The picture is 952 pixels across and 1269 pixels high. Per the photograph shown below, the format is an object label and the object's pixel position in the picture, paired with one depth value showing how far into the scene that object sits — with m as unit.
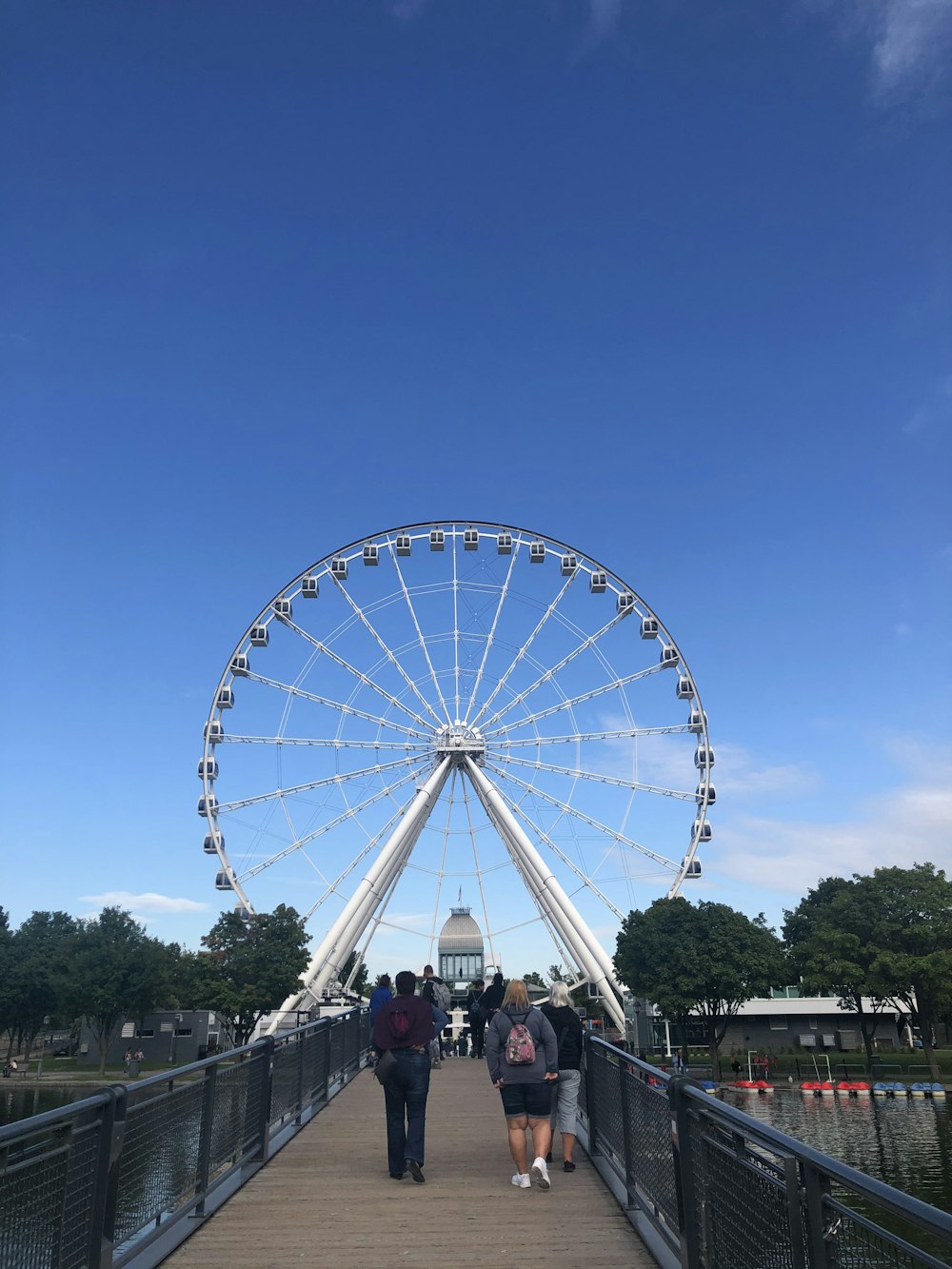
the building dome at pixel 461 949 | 102.49
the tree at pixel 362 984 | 100.40
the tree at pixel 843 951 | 59.69
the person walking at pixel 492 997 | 17.39
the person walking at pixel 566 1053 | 10.10
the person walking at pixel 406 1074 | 9.05
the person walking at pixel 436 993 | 18.42
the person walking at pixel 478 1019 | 19.64
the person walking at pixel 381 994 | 14.32
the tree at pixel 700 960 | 62.31
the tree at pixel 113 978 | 66.38
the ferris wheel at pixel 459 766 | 39.19
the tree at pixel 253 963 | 59.66
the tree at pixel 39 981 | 68.61
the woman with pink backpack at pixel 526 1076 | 8.66
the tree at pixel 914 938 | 57.22
